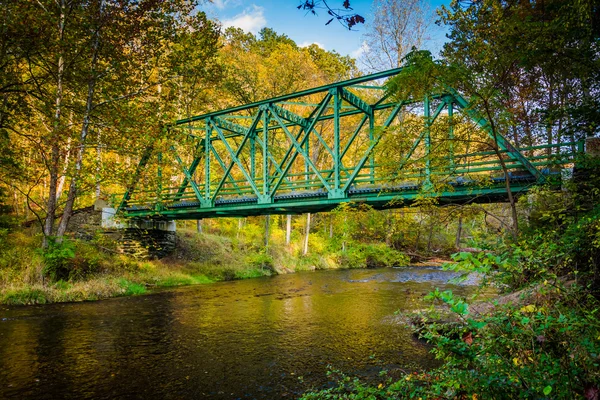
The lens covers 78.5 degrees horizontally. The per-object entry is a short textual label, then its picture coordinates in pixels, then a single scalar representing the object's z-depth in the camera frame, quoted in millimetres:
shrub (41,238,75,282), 11953
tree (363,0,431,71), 20625
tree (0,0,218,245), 8430
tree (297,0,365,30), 2334
